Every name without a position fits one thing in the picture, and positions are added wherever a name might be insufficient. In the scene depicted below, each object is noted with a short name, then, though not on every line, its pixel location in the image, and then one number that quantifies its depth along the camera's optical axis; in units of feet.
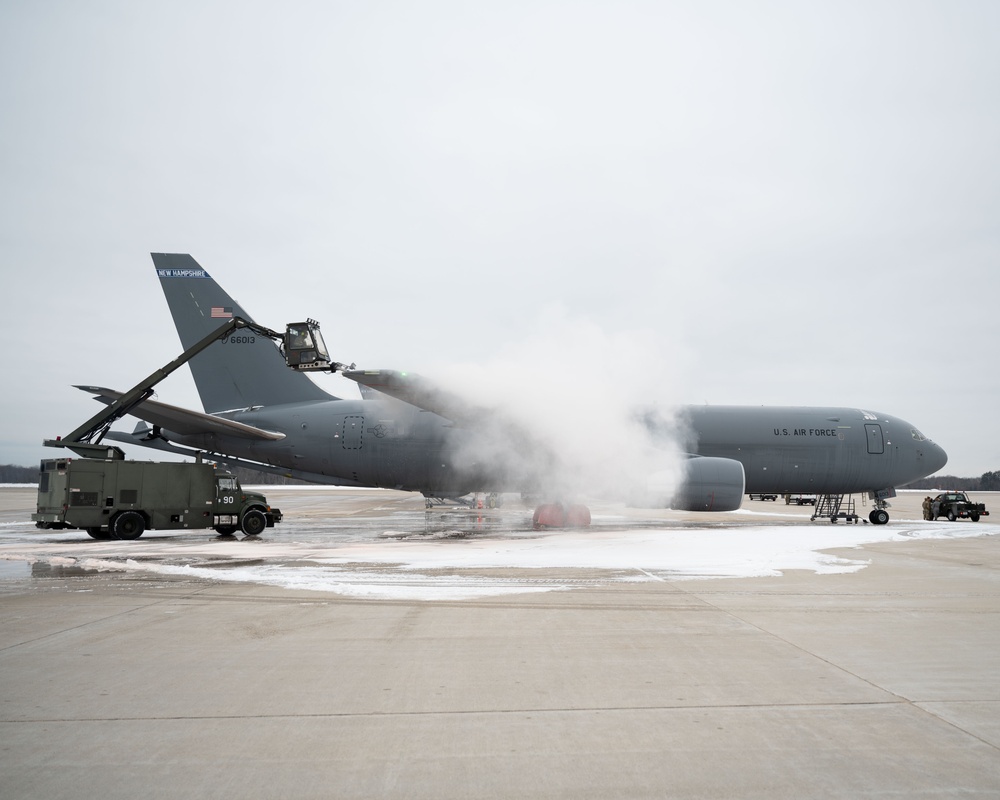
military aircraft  75.72
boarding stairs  93.34
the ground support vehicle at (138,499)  57.88
